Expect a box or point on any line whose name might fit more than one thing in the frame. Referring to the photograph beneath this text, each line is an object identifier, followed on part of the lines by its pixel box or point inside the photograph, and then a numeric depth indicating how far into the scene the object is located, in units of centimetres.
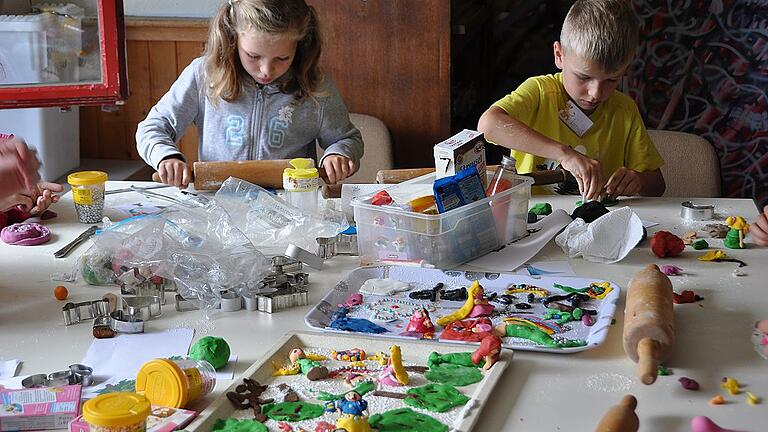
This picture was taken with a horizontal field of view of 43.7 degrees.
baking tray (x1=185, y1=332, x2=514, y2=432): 111
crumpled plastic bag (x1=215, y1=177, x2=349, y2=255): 173
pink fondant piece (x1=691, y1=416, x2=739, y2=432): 106
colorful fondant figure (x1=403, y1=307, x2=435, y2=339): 136
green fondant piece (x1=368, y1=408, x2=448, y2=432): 109
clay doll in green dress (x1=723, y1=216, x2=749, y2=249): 172
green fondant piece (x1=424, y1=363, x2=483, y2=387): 121
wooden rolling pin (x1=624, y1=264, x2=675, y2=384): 117
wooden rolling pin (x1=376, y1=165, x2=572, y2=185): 201
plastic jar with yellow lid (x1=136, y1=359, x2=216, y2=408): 113
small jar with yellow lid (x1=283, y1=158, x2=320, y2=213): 184
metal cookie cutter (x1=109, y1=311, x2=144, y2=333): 139
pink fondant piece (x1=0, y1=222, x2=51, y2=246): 178
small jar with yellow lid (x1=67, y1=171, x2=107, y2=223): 188
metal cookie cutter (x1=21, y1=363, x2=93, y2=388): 120
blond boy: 204
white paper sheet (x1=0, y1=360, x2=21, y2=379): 124
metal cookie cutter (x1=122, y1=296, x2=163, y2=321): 143
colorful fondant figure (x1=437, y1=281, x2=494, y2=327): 141
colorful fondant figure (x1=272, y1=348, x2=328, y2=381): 123
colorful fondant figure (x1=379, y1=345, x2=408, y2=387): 121
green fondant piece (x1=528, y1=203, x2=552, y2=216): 192
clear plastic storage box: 162
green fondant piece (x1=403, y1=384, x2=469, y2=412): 114
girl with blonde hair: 223
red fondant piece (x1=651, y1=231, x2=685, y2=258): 168
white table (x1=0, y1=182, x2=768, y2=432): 113
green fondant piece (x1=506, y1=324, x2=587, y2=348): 131
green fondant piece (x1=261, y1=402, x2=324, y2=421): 112
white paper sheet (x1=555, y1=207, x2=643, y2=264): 168
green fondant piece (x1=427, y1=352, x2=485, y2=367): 125
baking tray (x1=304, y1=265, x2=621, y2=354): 135
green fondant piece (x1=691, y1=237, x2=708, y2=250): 173
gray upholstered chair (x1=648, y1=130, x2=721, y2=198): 243
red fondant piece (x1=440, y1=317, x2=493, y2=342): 133
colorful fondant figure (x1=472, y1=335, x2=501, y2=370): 124
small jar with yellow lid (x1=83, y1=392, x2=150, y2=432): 94
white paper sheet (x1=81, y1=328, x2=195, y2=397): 125
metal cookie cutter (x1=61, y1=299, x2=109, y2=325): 142
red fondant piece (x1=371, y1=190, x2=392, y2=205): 167
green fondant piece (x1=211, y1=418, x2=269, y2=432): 109
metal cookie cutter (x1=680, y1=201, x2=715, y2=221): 190
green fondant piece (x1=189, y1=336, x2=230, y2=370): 125
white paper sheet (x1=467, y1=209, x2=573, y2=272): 165
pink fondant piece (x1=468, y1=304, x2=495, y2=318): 142
